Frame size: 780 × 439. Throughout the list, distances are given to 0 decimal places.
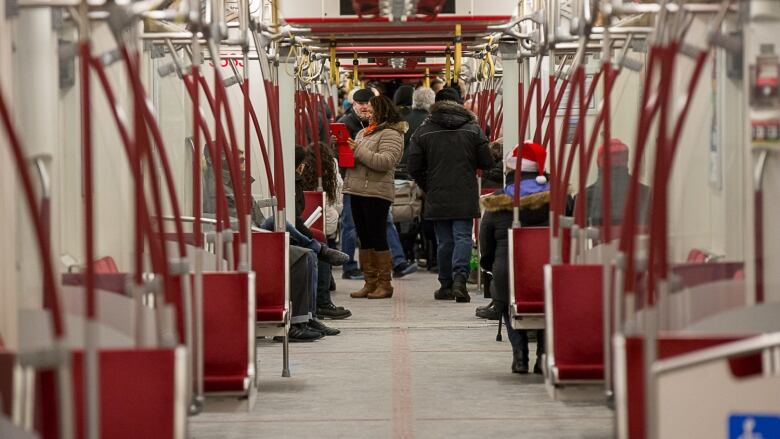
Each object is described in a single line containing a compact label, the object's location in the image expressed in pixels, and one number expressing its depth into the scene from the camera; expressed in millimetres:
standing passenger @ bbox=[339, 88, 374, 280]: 26953
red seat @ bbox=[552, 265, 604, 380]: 12812
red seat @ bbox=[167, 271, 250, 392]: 12367
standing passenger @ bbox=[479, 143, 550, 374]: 16734
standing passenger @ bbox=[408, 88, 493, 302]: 23406
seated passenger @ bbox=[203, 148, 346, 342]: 18250
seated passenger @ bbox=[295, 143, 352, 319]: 21734
